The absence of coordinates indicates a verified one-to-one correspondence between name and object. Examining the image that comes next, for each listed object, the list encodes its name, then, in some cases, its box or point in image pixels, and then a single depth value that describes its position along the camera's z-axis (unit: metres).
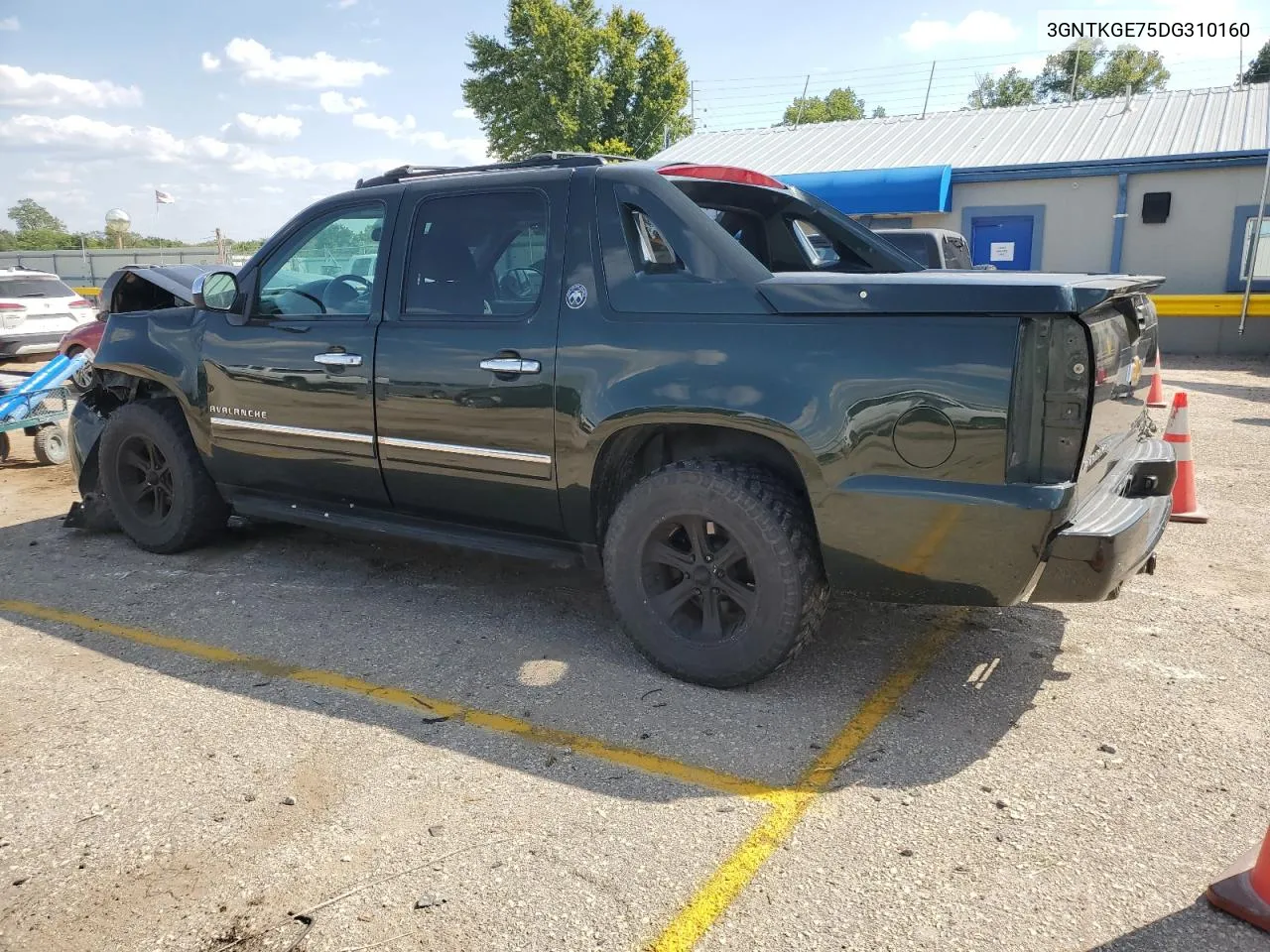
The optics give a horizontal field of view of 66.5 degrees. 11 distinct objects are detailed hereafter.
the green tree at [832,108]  60.86
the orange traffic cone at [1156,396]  7.69
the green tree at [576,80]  39.59
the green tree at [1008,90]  60.84
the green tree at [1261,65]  49.59
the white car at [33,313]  14.93
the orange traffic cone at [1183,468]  5.63
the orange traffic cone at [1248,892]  2.30
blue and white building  16.48
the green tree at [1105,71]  53.40
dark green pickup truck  2.99
